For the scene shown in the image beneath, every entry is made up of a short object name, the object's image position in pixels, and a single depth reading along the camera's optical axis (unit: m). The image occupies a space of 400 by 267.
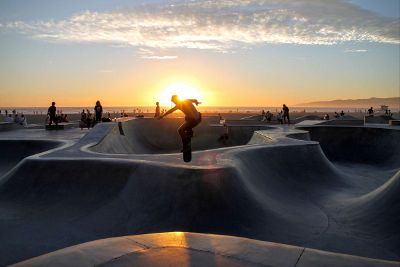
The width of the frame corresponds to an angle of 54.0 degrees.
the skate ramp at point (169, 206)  7.63
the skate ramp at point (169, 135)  21.86
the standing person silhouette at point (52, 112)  24.97
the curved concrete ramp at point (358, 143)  19.52
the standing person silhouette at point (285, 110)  31.38
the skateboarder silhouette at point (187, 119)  9.55
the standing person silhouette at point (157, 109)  28.80
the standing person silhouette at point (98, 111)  23.59
